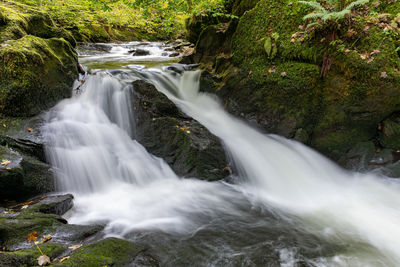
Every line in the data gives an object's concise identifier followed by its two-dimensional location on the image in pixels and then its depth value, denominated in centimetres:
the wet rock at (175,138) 458
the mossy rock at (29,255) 165
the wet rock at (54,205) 293
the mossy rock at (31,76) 430
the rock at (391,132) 459
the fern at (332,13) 392
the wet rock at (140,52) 1193
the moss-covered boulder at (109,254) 185
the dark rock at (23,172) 314
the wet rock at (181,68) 759
